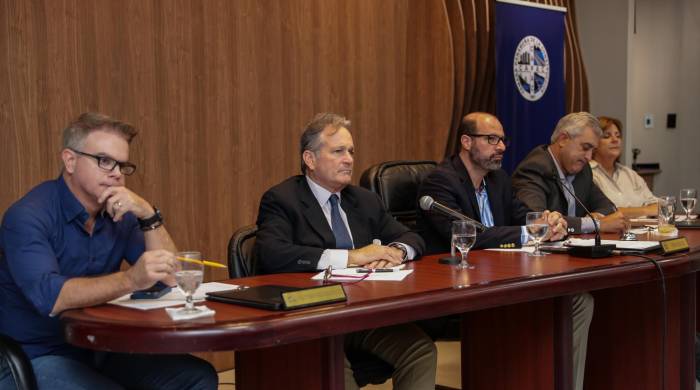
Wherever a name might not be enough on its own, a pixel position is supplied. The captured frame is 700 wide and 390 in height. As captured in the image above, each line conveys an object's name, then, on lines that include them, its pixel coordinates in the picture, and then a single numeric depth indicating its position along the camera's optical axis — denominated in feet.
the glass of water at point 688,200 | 12.48
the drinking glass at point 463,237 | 8.54
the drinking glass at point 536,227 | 9.31
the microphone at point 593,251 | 9.06
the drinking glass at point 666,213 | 11.25
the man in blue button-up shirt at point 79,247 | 6.99
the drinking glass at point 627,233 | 10.81
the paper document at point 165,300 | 6.67
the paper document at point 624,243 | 9.59
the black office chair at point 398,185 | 11.34
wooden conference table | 5.98
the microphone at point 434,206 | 9.25
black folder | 6.36
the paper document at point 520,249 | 9.91
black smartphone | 7.06
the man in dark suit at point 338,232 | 8.70
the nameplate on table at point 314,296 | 6.35
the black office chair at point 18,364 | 6.60
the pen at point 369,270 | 8.20
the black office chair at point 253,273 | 8.43
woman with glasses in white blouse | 15.56
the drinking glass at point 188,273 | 6.28
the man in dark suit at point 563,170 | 12.83
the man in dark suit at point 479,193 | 10.68
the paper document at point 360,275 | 7.86
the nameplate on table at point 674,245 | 9.39
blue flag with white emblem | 17.78
